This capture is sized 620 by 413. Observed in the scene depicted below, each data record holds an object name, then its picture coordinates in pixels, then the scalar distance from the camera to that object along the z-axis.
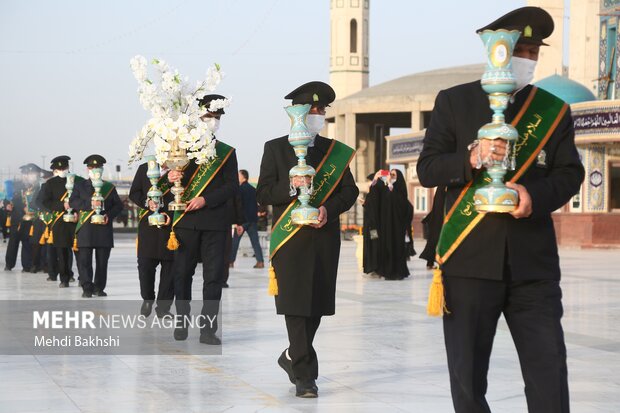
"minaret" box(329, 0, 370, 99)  67.62
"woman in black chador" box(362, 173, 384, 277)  17.16
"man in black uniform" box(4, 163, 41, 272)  19.23
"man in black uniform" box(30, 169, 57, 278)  17.93
